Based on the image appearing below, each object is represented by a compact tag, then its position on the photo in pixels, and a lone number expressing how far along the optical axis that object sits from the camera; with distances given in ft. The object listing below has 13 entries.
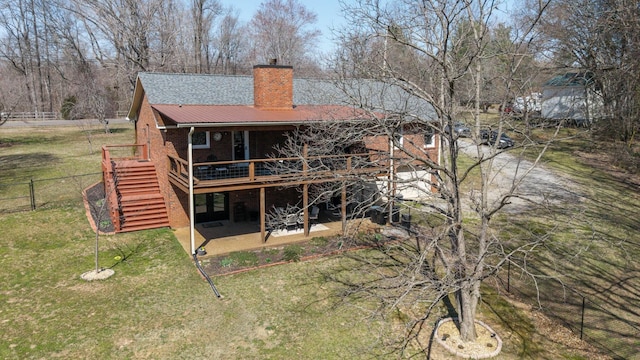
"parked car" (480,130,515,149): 100.02
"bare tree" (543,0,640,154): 74.49
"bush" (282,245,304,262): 47.09
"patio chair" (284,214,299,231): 55.16
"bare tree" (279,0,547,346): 30.45
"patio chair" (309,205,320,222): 58.11
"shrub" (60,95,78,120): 166.43
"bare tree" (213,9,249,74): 202.80
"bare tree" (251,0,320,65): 179.01
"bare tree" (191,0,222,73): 174.50
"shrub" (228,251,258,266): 45.84
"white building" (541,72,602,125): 93.32
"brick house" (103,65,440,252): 51.72
